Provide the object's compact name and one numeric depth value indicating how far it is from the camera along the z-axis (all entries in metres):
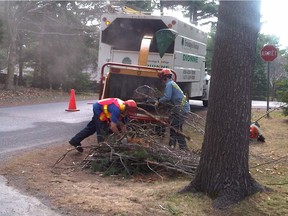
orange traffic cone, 14.95
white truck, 10.72
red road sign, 14.44
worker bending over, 7.05
